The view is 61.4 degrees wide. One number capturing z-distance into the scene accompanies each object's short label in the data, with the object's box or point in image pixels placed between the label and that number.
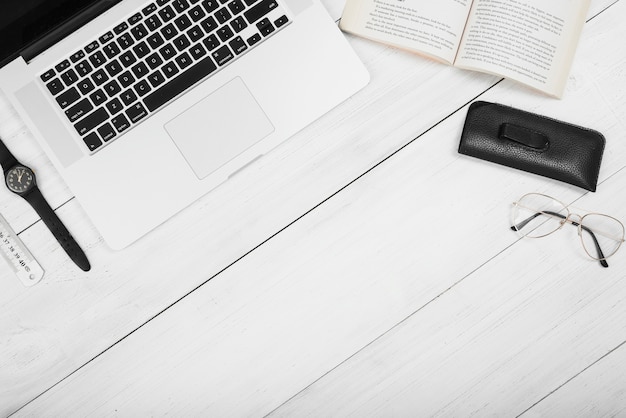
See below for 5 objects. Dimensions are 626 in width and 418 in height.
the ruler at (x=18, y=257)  0.76
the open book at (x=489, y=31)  0.75
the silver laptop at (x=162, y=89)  0.70
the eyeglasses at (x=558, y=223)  0.77
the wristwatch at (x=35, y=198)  0.74
